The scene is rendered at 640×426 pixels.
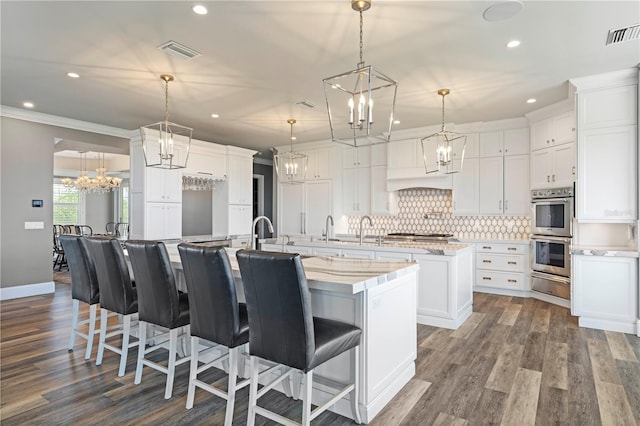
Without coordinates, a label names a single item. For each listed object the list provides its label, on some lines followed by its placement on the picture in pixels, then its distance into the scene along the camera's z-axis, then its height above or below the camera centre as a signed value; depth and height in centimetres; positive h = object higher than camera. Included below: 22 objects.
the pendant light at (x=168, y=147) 568 +113
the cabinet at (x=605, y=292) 382 -83
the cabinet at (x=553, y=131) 487 +117
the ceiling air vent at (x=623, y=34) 298 +152
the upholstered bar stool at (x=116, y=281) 276 -52
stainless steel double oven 488 -36
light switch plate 549 -18
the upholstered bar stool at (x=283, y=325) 175 -55
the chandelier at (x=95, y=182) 930 +80
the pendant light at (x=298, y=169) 778 +100
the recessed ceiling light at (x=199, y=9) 263 +150
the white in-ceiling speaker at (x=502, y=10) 260 +150
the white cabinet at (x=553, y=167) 486 +67
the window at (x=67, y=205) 1039 +24
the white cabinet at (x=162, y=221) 572 -12
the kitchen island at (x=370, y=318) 215 -66
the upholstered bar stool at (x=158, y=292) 242 -53
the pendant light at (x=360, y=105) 238 +151
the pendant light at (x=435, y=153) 617 +104
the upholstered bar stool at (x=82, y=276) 311 -55
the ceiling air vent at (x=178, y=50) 320 +148
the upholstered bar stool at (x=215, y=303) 205 -52
